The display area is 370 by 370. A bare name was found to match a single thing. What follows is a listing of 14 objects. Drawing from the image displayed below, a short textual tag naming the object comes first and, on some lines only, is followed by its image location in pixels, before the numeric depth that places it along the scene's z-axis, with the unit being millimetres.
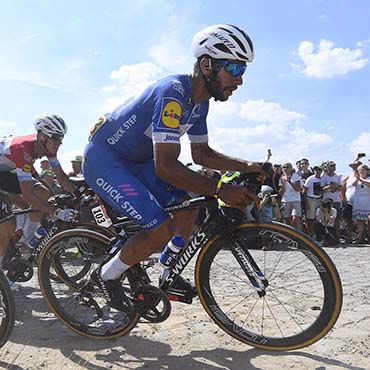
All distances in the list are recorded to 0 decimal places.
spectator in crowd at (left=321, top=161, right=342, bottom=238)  12398
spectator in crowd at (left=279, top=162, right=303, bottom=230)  12047
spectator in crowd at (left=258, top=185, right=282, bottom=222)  11036
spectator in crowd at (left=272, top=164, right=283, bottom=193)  12109
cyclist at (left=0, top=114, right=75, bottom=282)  5828
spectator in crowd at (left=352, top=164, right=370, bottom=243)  11820
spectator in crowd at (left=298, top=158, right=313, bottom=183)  13326
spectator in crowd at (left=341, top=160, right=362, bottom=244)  12156
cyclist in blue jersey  3393
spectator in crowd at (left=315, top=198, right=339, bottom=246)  11750
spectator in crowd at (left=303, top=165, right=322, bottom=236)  12188
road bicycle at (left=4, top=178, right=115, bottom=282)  5136
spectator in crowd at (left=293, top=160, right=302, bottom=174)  13422
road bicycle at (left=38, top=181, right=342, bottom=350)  3584
